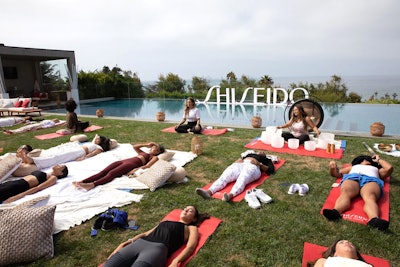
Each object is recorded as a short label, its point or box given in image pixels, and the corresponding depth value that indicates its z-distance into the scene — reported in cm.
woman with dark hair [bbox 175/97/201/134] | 825
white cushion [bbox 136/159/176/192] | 424
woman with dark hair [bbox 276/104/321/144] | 684
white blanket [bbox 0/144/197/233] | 350
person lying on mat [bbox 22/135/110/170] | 505
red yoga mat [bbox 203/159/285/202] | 392
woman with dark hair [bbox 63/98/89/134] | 855
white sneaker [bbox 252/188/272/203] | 375
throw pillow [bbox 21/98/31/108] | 1290
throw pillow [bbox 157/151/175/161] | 541
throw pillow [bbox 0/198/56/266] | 258
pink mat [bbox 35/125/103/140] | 807
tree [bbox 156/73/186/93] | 2166
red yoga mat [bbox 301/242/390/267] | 254
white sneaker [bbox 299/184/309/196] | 398
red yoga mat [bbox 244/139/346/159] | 577
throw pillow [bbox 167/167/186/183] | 445
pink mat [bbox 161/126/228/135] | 810
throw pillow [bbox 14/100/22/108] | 1298
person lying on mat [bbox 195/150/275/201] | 395
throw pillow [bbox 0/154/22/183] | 420
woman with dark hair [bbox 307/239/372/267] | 214
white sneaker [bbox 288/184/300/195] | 402
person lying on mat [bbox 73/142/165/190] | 438
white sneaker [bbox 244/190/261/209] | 361
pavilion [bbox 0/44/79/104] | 1797
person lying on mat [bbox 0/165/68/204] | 379
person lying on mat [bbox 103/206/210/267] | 237
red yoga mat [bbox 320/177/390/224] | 328
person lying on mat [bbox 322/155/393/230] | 326
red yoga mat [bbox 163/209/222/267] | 269
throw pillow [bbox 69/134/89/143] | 740
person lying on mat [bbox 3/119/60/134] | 881
